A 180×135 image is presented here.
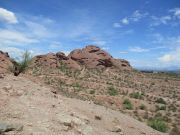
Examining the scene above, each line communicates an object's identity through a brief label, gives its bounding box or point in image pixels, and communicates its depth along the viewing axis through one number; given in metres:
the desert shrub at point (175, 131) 8.64
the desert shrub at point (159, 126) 9.41
